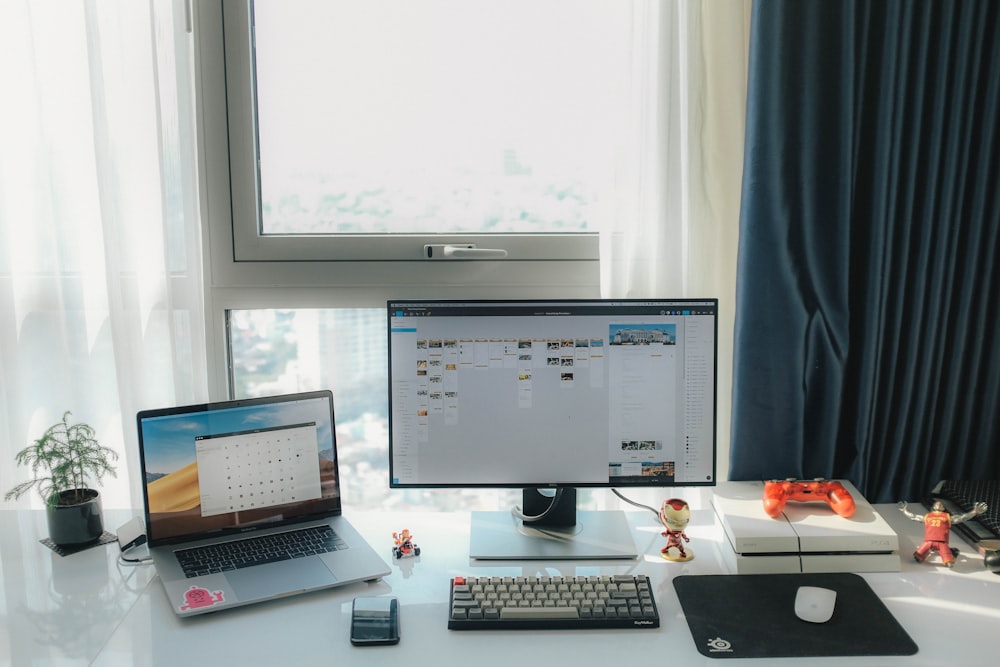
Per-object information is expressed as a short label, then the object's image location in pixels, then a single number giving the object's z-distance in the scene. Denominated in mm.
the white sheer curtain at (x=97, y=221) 1527
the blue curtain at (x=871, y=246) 1503
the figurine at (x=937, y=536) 1356
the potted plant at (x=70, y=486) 1447
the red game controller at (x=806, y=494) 1435
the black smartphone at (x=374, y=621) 1169
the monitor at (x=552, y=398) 1439
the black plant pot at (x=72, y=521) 1443
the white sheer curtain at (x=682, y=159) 1539
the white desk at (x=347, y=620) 1141
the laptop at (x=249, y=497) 1344
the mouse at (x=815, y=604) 1199
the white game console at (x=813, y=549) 1361
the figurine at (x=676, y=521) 1413
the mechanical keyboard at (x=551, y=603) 1203
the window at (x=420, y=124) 1627
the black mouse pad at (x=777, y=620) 1140
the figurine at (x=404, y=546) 1439
